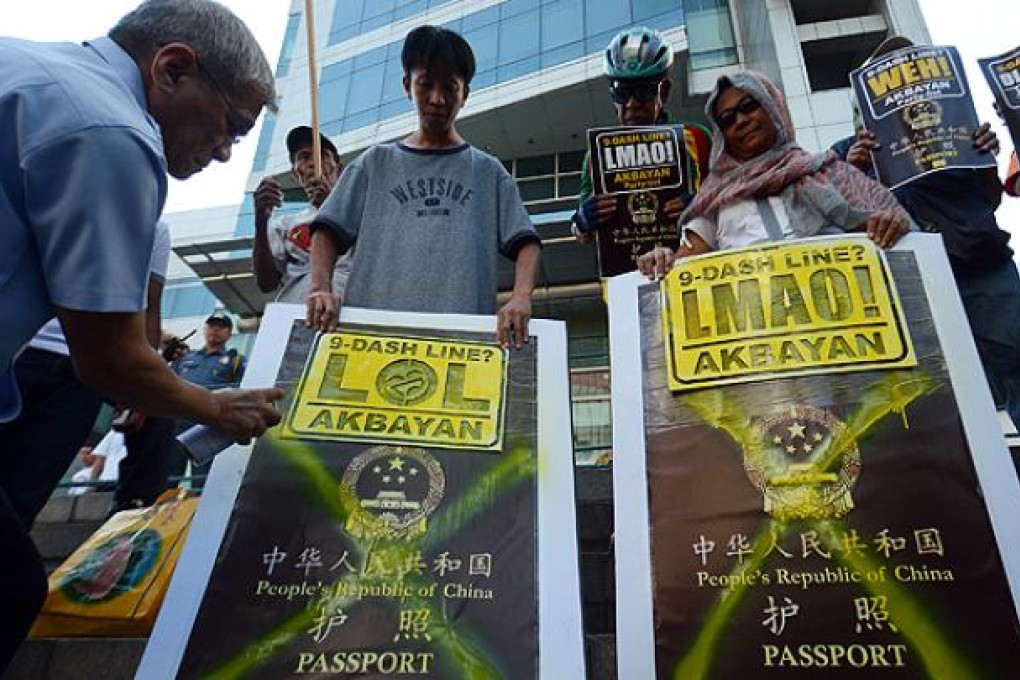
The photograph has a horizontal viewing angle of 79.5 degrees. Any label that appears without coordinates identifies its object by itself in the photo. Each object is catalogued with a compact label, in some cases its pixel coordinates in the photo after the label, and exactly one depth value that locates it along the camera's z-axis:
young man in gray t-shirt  1.77
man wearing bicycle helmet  2.64
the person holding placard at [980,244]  2.02
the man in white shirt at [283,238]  2.54
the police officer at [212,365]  3.67
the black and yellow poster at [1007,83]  2.24
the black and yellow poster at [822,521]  0.97
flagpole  2.22
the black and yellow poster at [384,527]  1.05
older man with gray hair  0.84
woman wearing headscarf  1.64
